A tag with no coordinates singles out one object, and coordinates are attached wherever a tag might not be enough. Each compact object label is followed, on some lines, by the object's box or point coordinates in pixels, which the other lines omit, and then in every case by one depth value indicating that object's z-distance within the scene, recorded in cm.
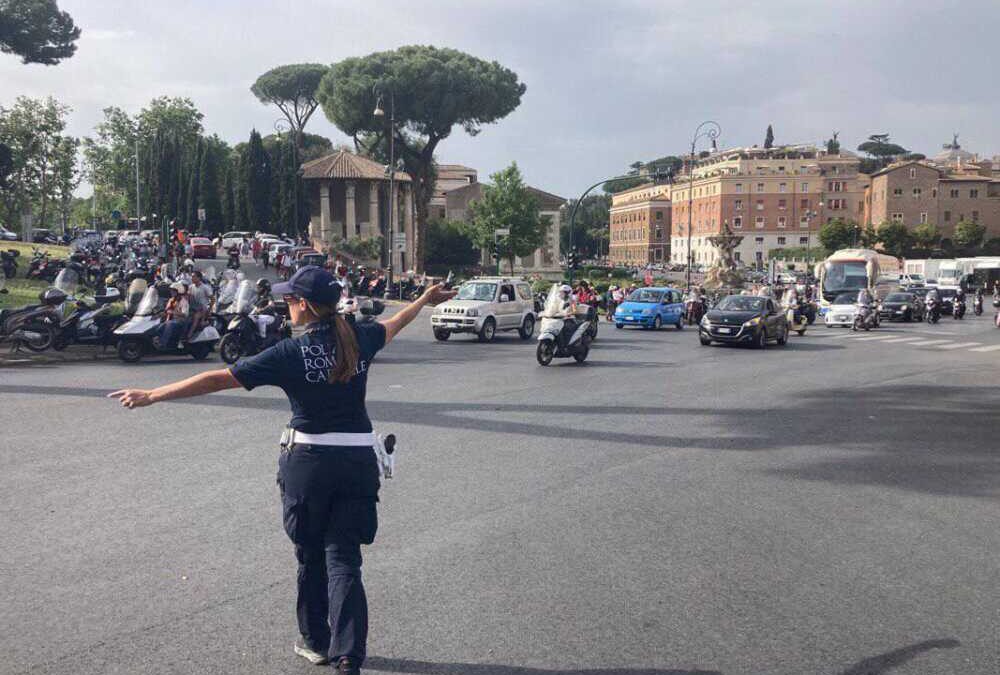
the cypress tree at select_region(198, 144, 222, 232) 8300
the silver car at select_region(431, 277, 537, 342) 2352
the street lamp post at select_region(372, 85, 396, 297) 6684
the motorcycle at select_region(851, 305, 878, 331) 3316
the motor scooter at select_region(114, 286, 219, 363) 1684
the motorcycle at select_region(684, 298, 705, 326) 3516
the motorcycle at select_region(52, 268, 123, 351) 1742
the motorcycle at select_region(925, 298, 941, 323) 3838
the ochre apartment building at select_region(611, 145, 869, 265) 11419
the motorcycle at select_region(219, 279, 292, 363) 1723
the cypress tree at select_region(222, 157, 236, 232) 8119
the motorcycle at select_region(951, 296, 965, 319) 4372
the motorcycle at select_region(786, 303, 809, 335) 2995
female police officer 381
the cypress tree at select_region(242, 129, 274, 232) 7781
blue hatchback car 3097
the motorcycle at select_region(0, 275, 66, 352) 1706
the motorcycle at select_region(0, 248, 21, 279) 3316
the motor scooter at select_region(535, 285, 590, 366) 1784
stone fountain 5850
